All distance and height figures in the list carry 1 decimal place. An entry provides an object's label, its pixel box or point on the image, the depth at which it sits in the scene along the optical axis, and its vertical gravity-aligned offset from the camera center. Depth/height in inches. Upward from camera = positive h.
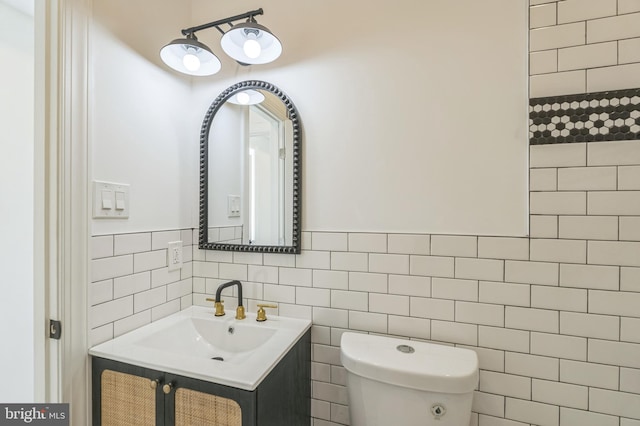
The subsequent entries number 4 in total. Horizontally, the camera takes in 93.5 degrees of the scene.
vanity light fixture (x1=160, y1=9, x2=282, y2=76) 46.1 +25.7
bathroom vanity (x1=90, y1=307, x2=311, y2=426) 33.6 -21.2
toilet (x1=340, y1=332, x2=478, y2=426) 36.0 -21.1
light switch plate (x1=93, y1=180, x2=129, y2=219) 41.4 +1.5
